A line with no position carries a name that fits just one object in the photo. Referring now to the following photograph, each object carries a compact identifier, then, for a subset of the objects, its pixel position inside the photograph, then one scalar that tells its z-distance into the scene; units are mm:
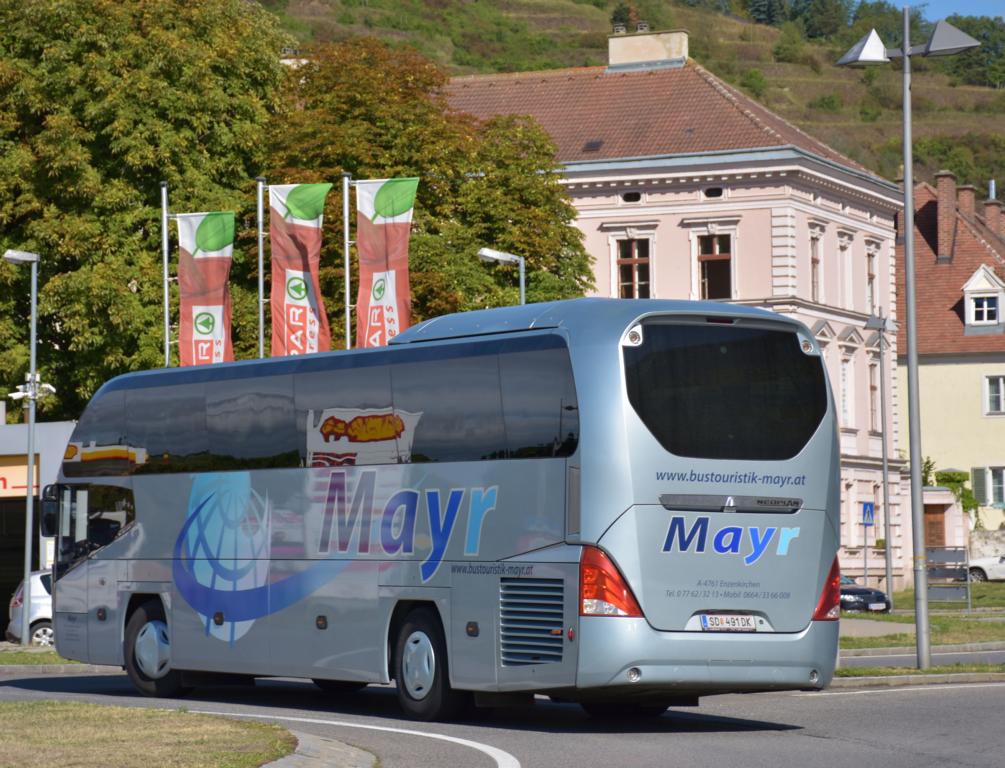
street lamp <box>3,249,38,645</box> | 38594
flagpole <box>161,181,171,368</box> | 45844
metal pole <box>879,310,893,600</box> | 59125
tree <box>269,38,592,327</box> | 50969
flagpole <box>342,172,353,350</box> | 43666
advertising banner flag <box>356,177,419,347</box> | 38406
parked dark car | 53938
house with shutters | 87938
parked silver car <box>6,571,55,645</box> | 38812
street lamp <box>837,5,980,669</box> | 26188
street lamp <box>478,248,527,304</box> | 42188
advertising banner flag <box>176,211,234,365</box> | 41594
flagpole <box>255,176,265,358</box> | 45678
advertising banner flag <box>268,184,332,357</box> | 40344
